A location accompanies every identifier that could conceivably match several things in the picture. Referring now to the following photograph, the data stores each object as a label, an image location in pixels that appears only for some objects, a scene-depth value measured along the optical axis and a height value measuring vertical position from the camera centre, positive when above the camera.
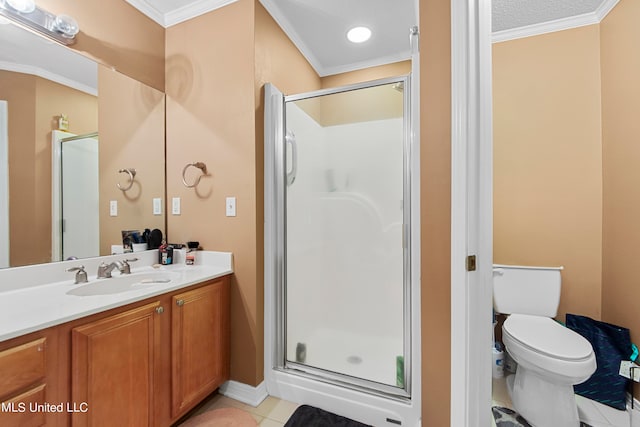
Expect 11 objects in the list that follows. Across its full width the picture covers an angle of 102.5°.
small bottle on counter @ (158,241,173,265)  1.79 -0.27
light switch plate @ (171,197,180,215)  1.88 +0.07
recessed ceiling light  2.06 +1.49
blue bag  1.54 -0.93
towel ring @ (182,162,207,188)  1.77 +0.32
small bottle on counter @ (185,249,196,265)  1.75 -0.29
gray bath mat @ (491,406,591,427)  1.47 -1.20
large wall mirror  1.26 +0.37
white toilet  1.33 -0.75
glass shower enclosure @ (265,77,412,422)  1.54 -0.15
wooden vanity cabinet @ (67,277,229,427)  0.99 -0.66
